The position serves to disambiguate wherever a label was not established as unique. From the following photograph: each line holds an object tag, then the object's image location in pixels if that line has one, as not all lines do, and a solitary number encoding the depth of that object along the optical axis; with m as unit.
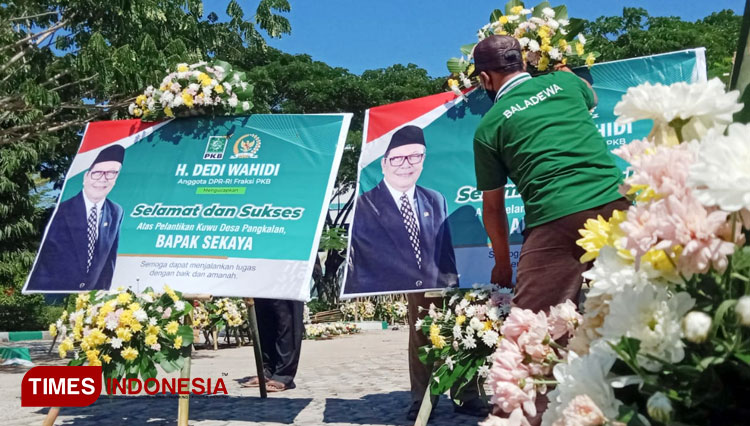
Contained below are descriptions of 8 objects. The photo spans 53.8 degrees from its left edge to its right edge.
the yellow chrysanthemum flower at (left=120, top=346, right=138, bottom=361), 4.82
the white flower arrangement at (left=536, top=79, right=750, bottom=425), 1.04
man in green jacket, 3.16
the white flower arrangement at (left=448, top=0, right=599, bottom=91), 4.64
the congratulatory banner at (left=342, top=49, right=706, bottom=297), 4.47
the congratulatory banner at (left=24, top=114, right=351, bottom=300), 5.05
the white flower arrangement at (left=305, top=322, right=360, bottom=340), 18.97
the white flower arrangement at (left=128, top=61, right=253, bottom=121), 5.80
